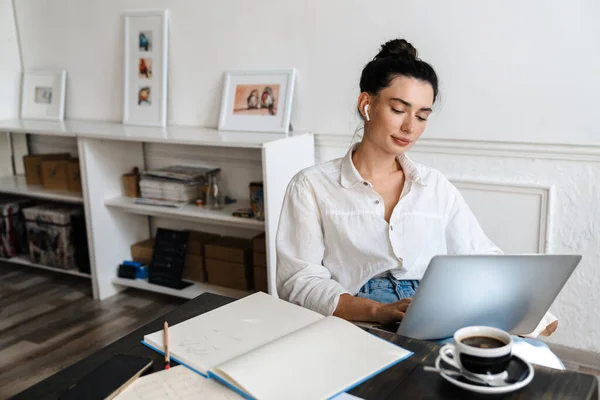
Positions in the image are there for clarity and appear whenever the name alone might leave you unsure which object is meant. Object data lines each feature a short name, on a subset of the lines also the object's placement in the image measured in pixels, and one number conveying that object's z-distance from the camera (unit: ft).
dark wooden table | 3.49
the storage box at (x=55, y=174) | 12.65
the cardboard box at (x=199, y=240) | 11.58
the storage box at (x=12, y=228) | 13.28
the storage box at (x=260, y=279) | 10.66
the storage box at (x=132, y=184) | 12.06
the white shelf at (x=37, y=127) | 11.51
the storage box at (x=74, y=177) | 12.51
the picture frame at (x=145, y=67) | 11.57
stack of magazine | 11.15
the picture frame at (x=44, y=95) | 13.17
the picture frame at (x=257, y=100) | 10.37
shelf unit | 10.00
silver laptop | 4.09
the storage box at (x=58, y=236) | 12.43
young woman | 5.84
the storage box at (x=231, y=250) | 10.82
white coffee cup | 3.44
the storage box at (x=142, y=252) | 12.33
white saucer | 3.44
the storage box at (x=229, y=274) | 10.89
